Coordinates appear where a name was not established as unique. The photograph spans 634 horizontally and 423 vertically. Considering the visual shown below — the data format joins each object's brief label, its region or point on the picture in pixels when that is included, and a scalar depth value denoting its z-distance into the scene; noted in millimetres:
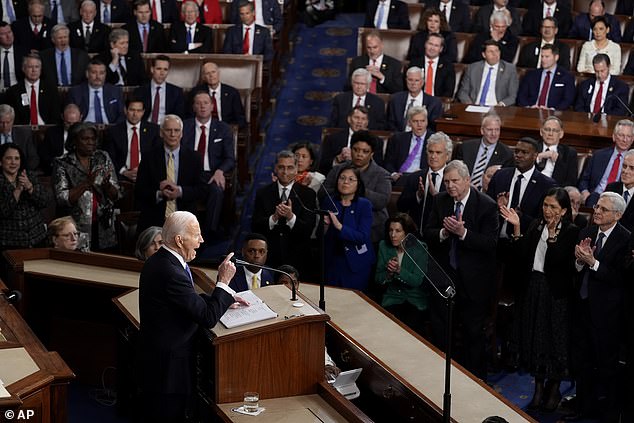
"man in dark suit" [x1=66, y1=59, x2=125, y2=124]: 17312
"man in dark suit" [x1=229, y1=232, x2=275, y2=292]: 11859
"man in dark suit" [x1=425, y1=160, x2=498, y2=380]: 12766
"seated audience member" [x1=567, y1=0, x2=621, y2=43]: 20156
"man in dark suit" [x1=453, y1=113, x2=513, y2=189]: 15242
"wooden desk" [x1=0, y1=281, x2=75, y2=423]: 8641
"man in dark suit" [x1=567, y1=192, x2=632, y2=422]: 12086
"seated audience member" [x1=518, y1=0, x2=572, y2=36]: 20594
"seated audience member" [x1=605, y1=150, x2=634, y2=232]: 13477
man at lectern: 8953
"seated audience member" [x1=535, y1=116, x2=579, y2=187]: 15109
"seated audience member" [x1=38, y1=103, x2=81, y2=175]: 16234
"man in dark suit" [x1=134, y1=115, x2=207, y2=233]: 15172
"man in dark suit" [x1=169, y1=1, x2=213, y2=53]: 19812
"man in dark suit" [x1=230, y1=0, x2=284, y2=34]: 20781
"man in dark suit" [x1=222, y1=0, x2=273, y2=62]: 19672
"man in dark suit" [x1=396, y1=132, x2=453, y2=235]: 14094
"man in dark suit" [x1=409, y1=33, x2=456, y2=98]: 18406
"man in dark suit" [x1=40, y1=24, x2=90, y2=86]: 18484
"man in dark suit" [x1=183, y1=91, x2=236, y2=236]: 16375
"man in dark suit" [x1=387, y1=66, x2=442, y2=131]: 17109
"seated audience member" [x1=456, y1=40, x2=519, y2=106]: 18281
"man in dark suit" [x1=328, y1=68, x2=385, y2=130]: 17047
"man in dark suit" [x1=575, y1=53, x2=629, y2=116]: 17719
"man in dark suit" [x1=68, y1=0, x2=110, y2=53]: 19625
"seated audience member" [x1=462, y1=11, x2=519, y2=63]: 19250
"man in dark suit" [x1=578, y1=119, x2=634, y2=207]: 14930
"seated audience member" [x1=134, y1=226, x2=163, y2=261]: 11786
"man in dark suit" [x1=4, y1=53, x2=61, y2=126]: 17547
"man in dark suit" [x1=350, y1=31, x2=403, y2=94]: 18406
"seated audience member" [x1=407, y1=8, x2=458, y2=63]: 19281
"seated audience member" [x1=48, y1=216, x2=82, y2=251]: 12719
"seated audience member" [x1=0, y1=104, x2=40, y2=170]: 15977
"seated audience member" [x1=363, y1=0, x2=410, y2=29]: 20906
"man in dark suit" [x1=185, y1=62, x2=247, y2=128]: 17609
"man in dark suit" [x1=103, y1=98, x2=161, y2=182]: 16250
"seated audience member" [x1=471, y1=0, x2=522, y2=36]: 20344
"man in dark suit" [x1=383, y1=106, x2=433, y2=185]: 15695
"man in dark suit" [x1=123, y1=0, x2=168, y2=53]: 19687
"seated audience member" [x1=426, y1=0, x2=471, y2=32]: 20500
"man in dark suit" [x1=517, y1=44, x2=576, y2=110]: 18187
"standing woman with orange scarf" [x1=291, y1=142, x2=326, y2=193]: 14547
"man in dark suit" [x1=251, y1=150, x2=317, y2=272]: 13953
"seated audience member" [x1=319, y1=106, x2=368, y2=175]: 15820
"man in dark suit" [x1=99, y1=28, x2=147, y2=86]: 18609
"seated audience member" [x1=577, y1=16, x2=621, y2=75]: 19078
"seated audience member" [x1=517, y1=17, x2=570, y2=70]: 19125
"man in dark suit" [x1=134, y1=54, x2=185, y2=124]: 17469
